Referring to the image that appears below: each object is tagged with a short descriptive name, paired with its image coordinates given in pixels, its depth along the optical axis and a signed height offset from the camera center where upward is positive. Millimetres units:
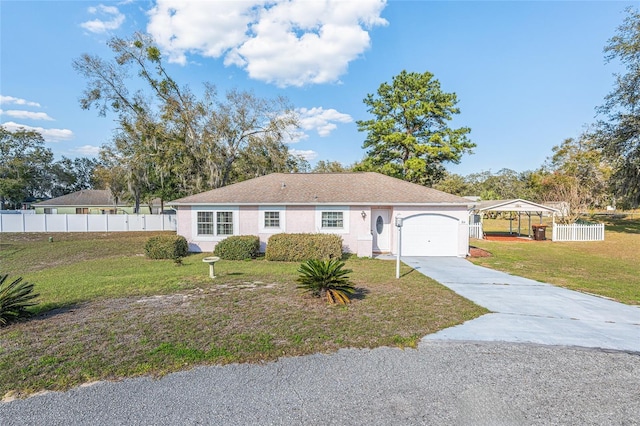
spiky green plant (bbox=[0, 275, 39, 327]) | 5105 -1620
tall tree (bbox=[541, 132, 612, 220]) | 32509 +4841
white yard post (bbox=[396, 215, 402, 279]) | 8620 -481
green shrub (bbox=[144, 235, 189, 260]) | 12633 -1488
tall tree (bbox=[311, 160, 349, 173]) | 43094 +6855
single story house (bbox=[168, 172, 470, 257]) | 13211 -251
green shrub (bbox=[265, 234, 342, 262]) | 11875 -1502
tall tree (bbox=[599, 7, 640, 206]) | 21828 +7916
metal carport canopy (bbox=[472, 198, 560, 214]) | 19038 +160
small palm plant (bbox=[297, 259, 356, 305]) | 6578 -1597
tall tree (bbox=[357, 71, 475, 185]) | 23109 +6631
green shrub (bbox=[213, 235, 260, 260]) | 12297 -1519
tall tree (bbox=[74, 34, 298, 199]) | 19906 +6644
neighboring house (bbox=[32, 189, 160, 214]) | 37844 +1228
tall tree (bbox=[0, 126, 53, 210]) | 36906 +7754
